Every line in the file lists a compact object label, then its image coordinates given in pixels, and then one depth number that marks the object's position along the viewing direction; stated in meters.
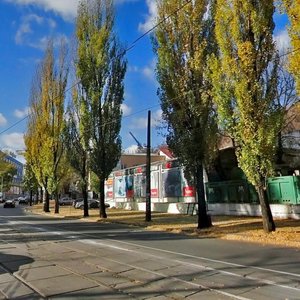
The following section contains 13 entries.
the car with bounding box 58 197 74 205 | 52.43
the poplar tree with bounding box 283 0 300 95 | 11.13
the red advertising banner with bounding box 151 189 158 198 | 28.02
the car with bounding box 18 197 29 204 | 67.82
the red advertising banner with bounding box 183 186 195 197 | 23.32
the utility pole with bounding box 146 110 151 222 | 19.09
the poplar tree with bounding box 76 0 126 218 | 22.96
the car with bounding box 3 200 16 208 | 47.95
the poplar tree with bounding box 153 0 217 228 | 14.68
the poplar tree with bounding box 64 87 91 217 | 24.52
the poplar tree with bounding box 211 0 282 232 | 12.23
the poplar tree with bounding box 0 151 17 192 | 68.13
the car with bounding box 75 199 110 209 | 38.50
